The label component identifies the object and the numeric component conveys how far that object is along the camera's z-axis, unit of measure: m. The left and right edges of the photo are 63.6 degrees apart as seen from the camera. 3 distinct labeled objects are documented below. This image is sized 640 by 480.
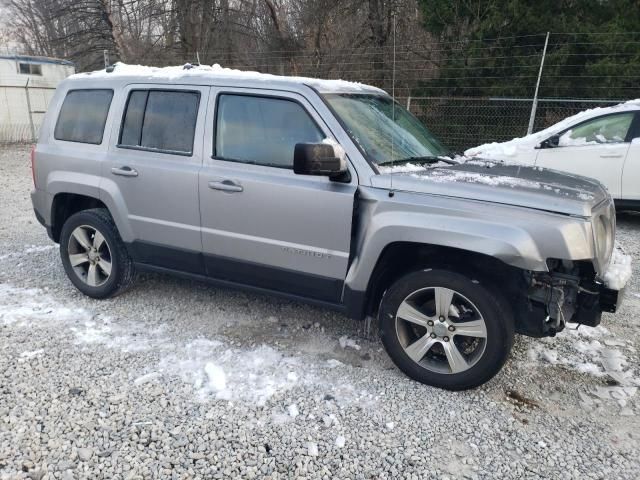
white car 7.02
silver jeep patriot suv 3.06
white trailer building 17.89
